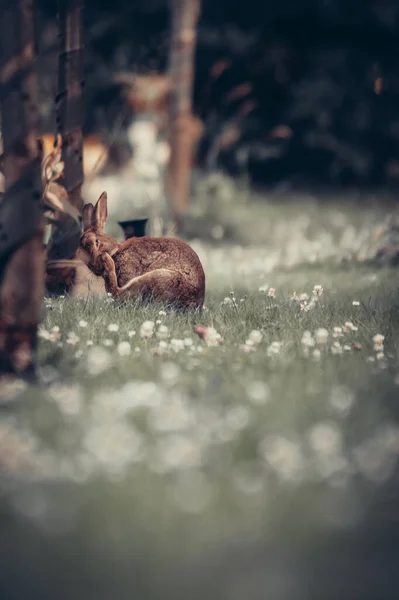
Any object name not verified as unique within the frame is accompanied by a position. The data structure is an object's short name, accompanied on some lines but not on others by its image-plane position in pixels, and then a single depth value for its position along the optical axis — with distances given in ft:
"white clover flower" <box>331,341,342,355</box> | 31.96
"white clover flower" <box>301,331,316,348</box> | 31.42
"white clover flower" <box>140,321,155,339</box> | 31.89
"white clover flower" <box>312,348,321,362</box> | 30.38
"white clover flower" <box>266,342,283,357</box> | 31.09
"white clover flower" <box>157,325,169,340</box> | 33.05
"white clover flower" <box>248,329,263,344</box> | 31.56
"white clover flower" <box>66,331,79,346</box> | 32.00
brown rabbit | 39.01
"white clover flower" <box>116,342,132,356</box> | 30.58
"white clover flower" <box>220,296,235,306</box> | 42.03
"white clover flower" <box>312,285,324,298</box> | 40.23
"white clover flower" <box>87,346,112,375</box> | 27.76
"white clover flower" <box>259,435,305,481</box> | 20.68
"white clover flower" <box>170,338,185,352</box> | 31.40
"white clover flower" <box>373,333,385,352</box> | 32.01
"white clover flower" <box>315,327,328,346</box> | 30.66
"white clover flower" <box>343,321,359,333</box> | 34.77
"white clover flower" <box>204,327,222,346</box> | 32.50
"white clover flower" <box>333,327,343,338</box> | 33.17
